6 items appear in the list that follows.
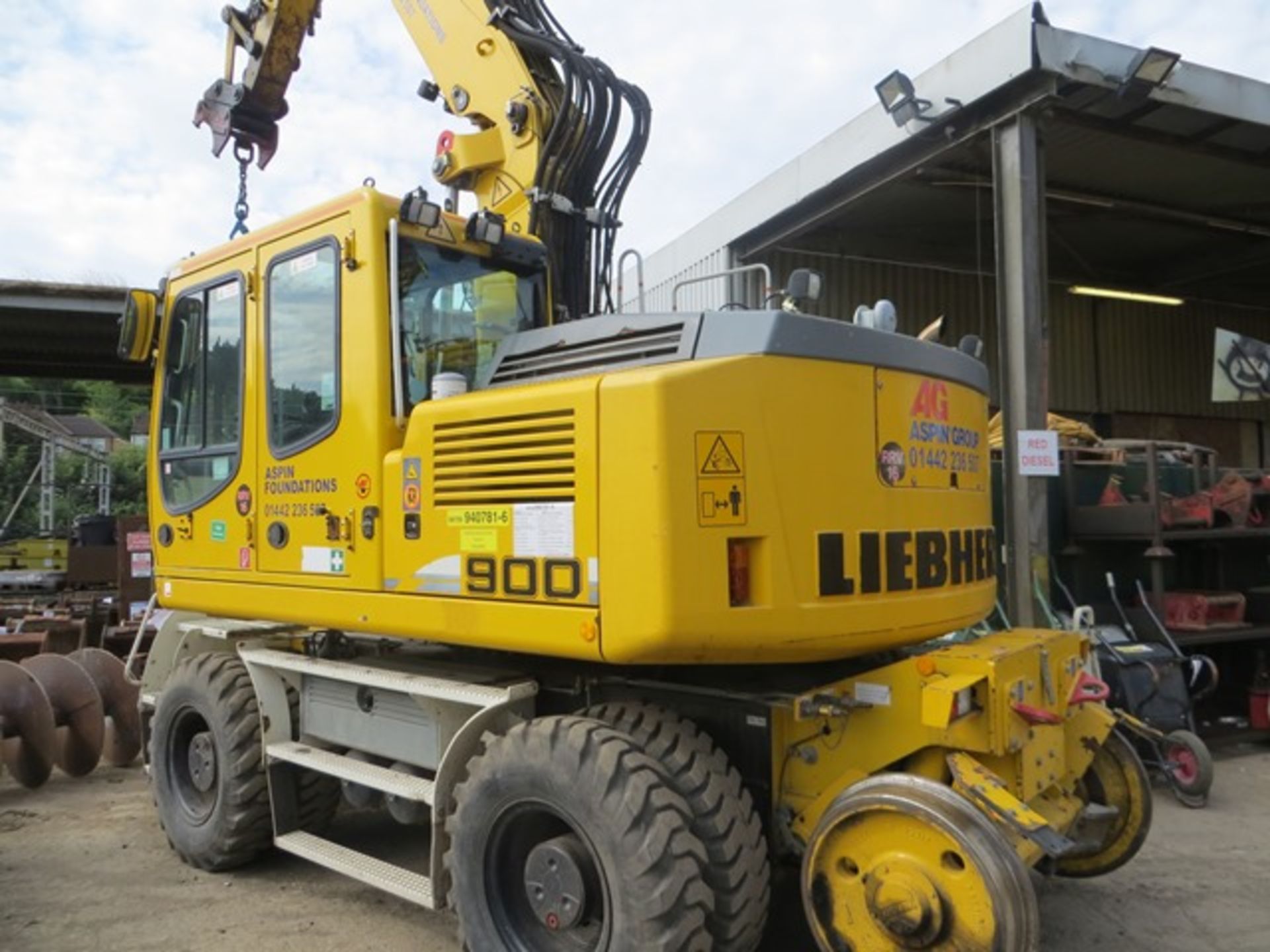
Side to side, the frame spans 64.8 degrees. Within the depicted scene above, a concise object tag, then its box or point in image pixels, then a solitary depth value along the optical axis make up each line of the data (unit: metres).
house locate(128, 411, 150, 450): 43.12
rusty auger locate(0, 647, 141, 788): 6.43
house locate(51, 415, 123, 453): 48.91
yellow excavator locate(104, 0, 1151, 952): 3.11
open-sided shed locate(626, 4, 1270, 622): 7.83
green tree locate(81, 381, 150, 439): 56.28
